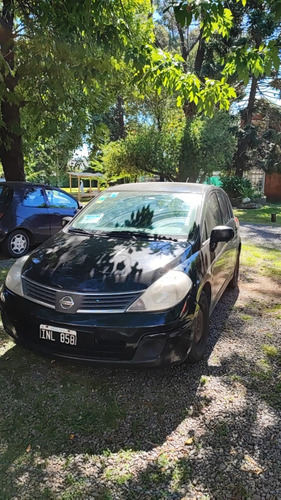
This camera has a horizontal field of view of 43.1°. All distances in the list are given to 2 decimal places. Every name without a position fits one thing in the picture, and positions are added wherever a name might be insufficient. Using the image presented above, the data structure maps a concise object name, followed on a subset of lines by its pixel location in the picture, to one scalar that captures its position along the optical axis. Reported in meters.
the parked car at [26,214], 6.95
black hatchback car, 2.61
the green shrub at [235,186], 17.98
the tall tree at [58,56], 4.14
